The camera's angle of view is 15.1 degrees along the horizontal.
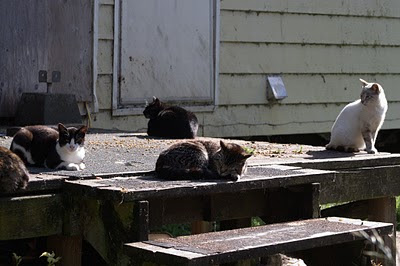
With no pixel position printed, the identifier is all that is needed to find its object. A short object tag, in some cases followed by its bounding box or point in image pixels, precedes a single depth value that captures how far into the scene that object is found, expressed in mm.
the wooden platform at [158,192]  8276
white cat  12486
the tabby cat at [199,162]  9074
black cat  13006
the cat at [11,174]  8070
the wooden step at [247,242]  7417
